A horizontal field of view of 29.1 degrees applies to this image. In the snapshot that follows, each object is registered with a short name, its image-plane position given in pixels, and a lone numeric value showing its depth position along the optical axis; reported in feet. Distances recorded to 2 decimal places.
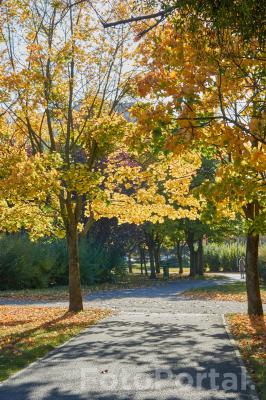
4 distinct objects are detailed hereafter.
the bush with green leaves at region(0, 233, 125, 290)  93.83
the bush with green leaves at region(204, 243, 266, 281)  170.30
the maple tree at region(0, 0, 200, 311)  46.34
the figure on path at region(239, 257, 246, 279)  127.21
